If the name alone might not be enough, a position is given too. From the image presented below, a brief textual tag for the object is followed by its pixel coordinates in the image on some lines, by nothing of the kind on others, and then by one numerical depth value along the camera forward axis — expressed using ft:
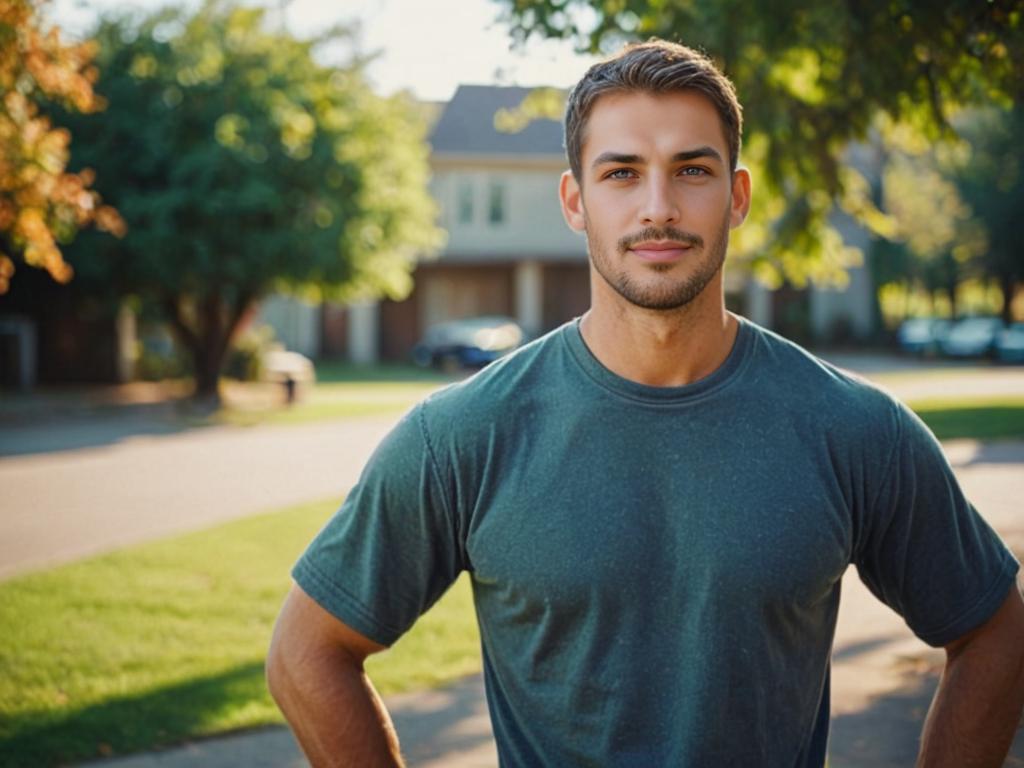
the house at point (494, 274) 132.26
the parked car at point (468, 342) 113.91
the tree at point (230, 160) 68.39
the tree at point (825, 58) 19.69
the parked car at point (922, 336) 136.77
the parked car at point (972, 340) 131.03
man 7.30
